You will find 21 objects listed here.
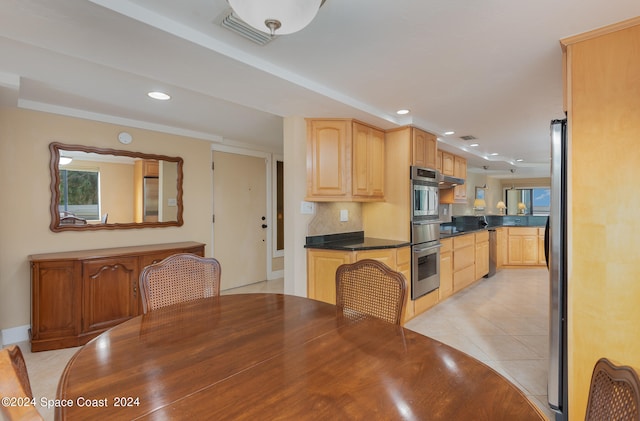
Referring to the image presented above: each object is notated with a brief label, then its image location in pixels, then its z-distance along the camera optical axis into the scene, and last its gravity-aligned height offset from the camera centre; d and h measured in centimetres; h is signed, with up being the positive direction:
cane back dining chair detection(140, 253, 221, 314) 160 -38
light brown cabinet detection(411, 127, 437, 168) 341 +74
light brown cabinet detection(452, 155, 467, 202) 518 +67
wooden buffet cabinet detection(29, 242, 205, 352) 259 -72
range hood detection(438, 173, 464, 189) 399 +42
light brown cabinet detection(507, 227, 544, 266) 606 -70
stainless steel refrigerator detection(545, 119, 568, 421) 171 -34
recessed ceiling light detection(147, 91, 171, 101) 256 +101
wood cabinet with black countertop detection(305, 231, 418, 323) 284 -43
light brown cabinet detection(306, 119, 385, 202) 300 +52
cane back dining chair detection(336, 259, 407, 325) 141 -39
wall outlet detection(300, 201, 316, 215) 300 +4
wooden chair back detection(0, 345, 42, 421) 53 -34
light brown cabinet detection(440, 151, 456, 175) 480 +77
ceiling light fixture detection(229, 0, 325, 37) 102 +69
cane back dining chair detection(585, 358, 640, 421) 55 -36
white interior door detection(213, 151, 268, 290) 436 -8
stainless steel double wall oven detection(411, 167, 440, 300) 337 -24
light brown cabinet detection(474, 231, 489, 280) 485 -70
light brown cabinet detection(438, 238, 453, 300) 386 -74
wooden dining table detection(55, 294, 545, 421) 72 -47
